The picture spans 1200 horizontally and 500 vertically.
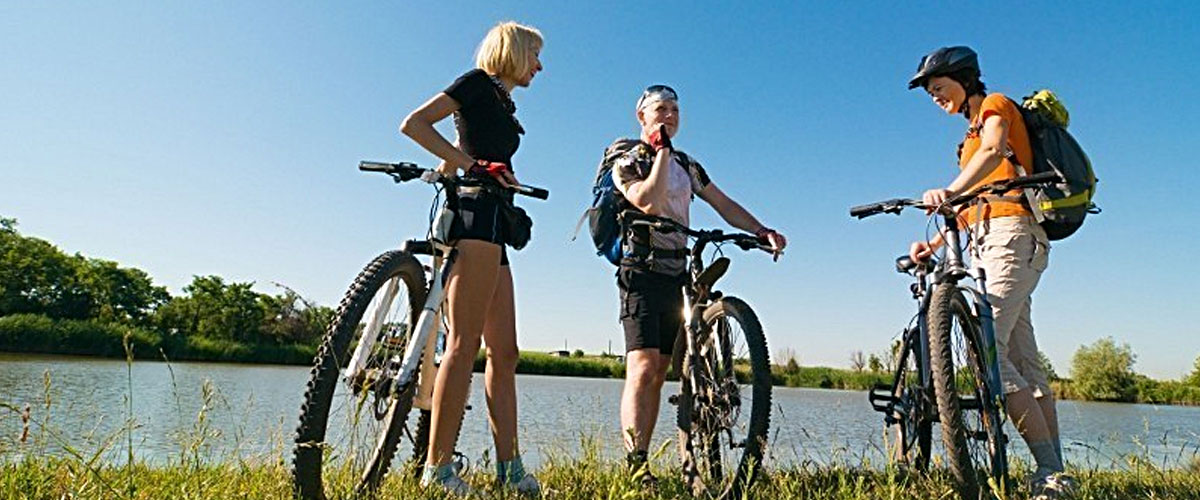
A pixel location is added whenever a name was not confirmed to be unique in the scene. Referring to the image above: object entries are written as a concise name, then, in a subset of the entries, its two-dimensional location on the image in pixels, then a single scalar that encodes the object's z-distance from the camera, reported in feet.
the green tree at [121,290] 159.12
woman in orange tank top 9.61
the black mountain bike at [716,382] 8.71
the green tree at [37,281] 154.20
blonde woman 8.49
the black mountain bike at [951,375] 8.24
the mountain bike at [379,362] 6.54
